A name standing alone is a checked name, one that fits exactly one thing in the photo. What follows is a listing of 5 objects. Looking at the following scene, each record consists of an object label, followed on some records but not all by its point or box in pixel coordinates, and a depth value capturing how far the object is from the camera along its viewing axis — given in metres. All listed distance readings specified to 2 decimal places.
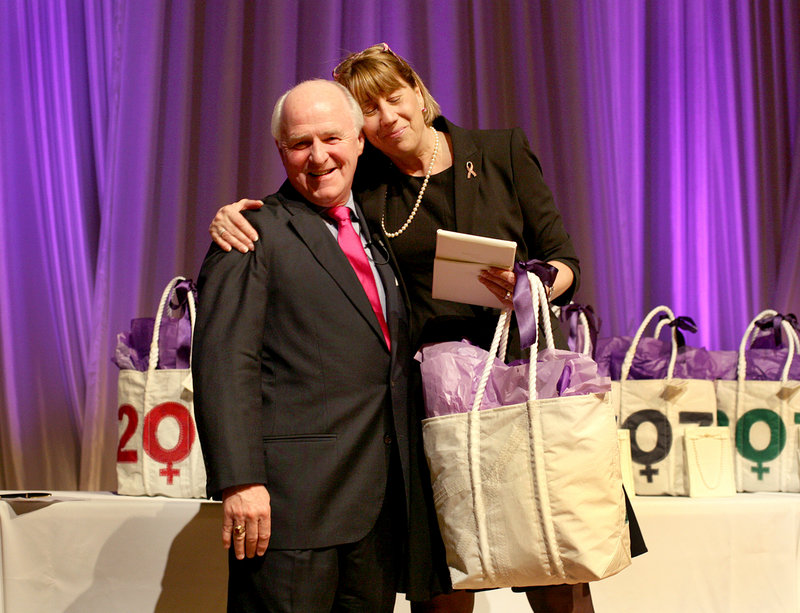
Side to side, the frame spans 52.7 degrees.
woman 1.79
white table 2.31
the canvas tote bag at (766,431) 2.71
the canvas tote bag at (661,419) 2.69
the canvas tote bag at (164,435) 2.46
